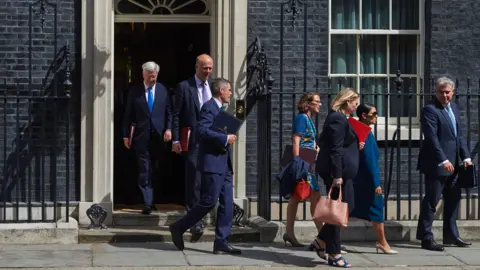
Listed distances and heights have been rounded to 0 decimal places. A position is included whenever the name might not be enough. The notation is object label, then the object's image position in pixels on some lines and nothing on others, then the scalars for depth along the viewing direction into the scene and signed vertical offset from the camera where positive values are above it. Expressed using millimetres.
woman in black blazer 10406 -346
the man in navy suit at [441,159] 11523 -393
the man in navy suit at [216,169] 11016 -491
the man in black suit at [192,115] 11867 +25
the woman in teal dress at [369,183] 11281 -623
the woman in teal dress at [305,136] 11445 -173
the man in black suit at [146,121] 12656 -41
